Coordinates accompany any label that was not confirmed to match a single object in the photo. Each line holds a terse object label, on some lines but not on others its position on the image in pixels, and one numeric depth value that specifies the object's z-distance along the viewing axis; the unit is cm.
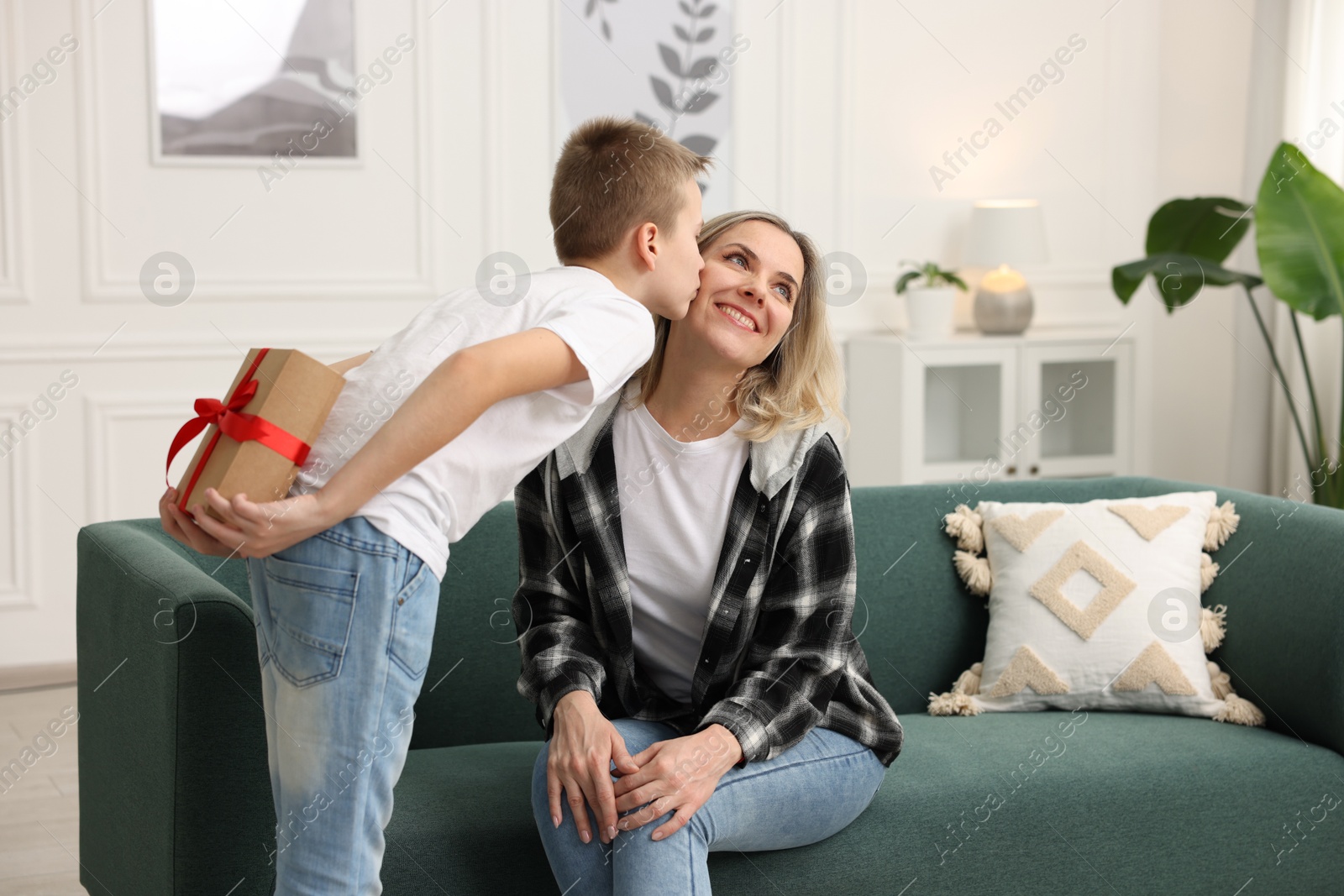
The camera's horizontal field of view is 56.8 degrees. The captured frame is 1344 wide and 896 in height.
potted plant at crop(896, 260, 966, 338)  425
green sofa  154
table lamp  430
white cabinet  420
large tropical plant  330
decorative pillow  212
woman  161
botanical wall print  404
